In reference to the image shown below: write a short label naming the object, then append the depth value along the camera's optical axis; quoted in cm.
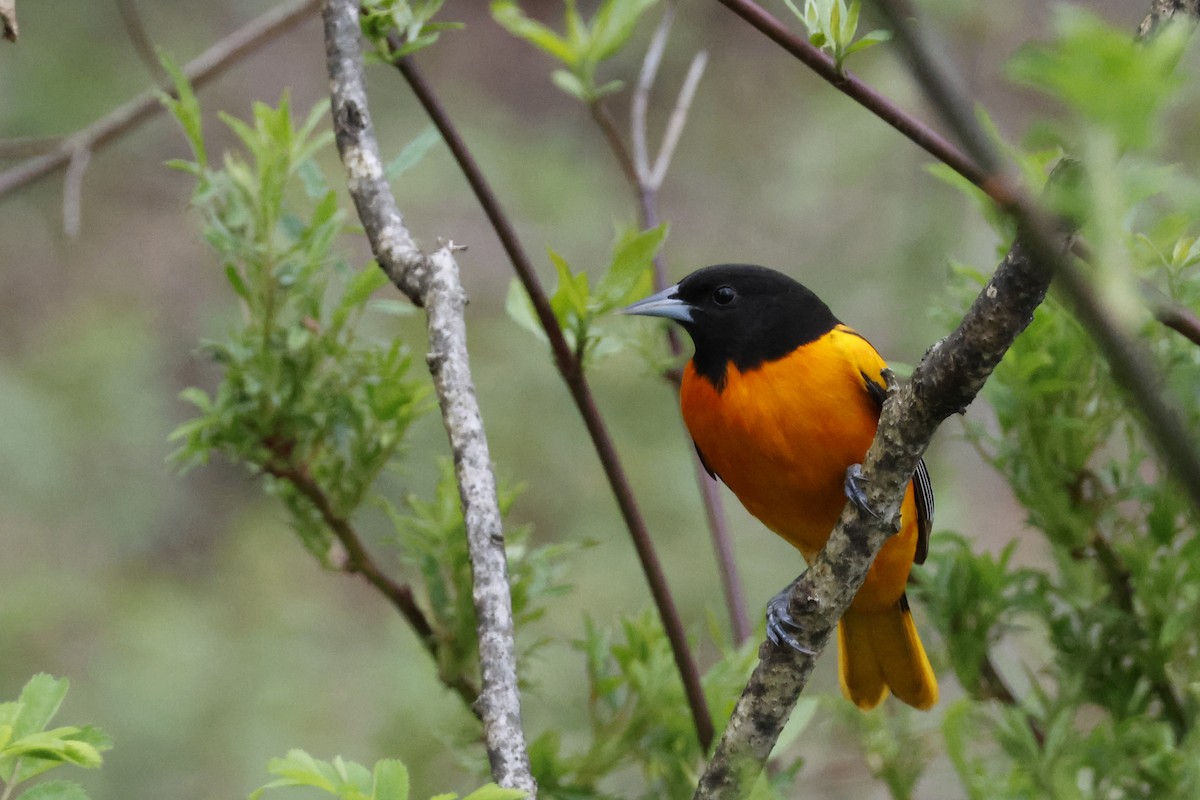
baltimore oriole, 503
